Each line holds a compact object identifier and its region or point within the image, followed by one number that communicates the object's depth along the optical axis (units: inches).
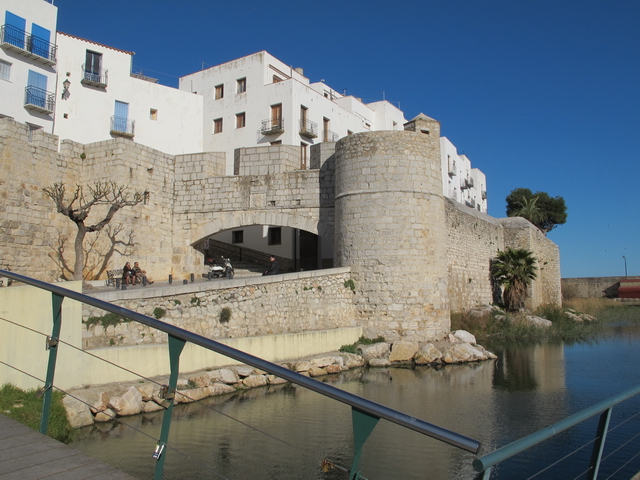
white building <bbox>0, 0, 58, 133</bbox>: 668.7
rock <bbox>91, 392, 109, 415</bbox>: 283.9
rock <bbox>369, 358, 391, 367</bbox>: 455.8
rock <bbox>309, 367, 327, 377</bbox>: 412.1
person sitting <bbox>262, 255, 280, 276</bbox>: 573.5
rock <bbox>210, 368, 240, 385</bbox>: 354.3
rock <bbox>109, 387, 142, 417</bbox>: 289.4
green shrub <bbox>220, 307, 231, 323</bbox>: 411.5
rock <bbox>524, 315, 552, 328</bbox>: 677.8
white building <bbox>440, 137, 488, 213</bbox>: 1302.9
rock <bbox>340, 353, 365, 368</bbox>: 443.2
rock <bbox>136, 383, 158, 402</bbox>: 310.5
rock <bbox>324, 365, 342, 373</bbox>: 423.2
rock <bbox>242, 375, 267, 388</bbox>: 371.9
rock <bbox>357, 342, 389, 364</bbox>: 464.0
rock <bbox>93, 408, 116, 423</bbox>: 279.4
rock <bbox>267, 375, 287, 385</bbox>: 386.9
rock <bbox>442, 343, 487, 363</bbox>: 474.0
